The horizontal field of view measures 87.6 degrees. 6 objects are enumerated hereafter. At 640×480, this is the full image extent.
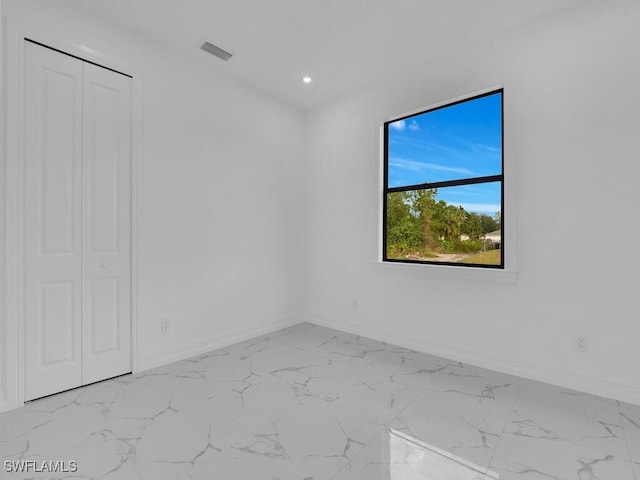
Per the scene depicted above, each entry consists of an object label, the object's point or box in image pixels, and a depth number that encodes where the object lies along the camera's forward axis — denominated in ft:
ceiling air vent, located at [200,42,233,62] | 9.48
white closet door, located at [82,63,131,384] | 8.07
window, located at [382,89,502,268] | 9.64
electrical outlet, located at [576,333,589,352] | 7.82
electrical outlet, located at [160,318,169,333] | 9.47
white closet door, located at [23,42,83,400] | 7.25
